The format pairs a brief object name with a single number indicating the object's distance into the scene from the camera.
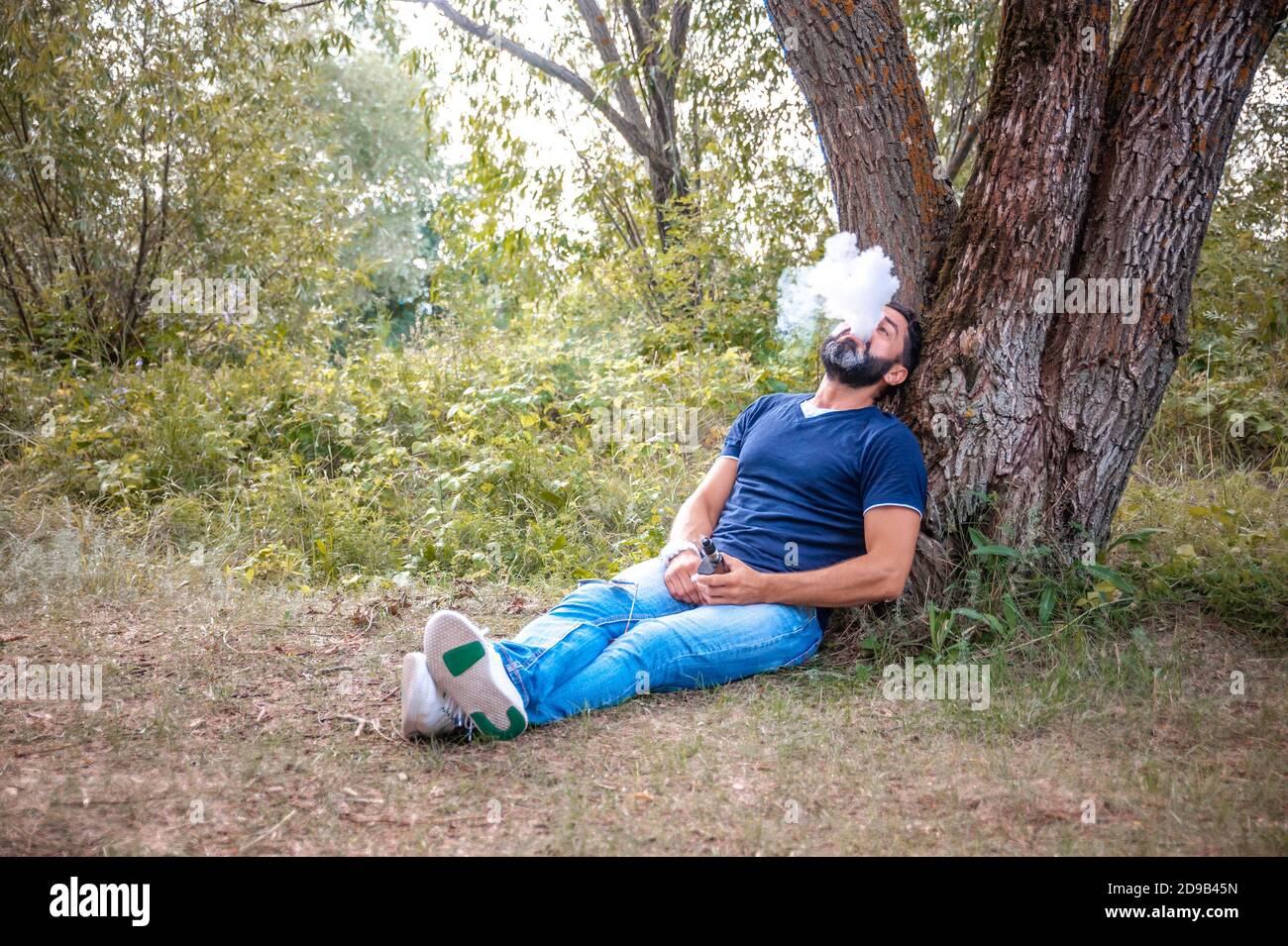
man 2.87
